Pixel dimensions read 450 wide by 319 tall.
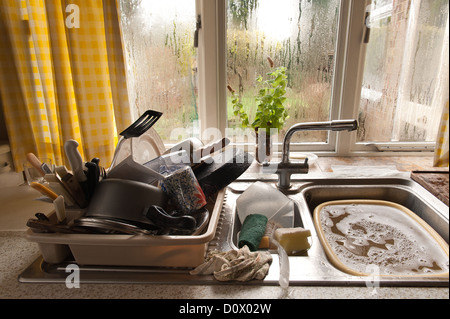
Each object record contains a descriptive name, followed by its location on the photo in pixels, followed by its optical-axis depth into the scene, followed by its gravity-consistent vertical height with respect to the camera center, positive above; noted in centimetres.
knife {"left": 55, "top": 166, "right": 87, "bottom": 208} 70 -26
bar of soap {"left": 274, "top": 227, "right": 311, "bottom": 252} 75 -41
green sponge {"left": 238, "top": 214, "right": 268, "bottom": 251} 76 -41
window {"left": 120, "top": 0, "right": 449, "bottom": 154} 130 +0
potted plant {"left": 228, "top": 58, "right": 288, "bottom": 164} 127 -21
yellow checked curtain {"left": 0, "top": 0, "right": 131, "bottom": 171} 115 -5
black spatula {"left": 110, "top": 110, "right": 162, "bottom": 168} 78 -16
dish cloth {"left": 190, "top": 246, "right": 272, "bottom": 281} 62 -40
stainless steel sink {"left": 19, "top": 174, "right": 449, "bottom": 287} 59 -42
